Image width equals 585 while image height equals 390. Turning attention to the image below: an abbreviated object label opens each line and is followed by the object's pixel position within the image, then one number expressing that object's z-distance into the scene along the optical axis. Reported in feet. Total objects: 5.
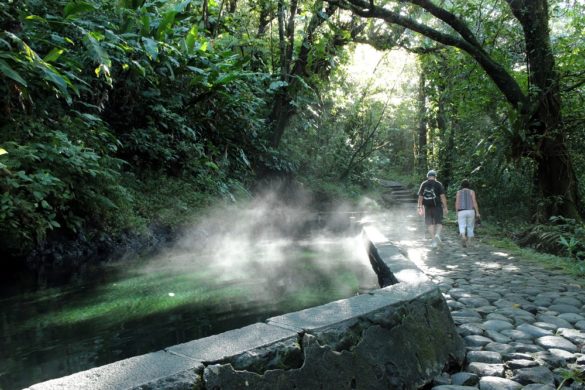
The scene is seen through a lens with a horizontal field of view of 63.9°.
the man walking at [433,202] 34.73
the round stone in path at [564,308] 15.94
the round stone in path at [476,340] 12.87
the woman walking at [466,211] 33.35
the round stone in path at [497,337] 13.01
